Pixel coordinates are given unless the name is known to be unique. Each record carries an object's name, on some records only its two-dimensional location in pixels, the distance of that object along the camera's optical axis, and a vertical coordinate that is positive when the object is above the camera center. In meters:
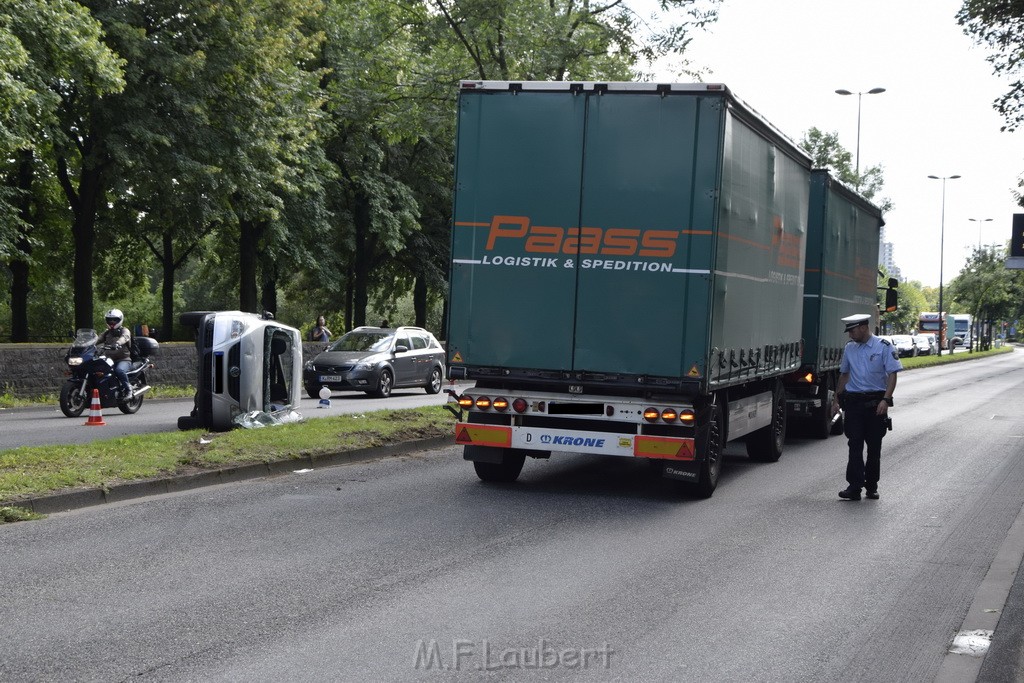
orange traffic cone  15.81 -1.92
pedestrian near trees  32.47 -1.26
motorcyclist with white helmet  17.81 -1.00
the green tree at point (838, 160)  57.91 +7.83
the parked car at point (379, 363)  25.38 -1.66
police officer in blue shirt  10.58 -0.78
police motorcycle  17.58 -1.49
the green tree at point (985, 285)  81.94 +2.36
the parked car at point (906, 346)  70.59 -2.00
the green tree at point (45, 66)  18.27 +3.84
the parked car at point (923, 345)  79.79 -2.14
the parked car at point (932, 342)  82.91 -2.00
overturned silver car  13.94 -1.00
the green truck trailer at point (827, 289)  15.82 +0.32
